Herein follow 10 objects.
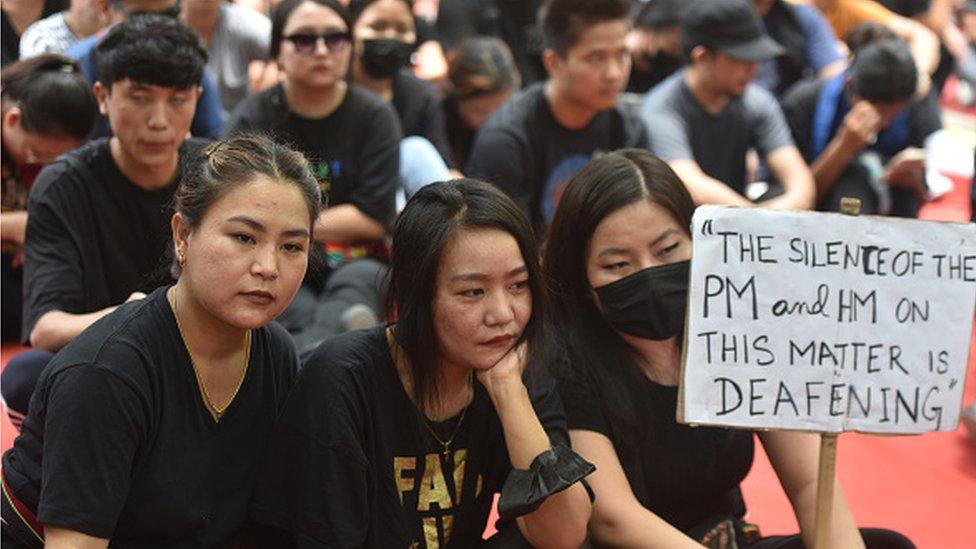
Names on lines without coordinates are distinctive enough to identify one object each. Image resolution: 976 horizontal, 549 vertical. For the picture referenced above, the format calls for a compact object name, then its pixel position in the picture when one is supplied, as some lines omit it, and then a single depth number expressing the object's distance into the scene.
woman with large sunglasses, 7.26
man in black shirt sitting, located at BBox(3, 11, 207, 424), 5.52
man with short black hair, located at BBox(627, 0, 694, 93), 10.52
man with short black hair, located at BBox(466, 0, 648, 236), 7.81
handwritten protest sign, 3.97
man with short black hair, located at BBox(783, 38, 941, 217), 9.02
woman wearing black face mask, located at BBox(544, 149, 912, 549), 4.47
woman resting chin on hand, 3.93
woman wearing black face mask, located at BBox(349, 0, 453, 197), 8.80
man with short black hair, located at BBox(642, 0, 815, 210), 8.76
